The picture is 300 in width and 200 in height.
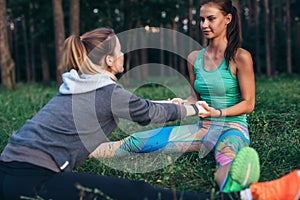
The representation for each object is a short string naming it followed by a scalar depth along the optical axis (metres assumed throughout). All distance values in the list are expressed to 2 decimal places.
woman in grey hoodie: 2.51
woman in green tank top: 3.40
